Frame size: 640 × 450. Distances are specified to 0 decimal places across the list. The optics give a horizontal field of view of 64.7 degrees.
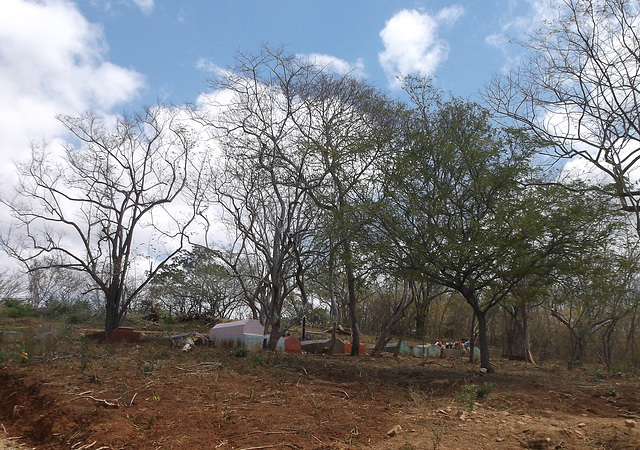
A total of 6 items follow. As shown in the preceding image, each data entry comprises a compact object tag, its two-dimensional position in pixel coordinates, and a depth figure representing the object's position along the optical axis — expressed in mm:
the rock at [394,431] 5379
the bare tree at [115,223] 18469
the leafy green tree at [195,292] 27953
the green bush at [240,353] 11738
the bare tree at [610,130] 11273
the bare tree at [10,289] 34031
